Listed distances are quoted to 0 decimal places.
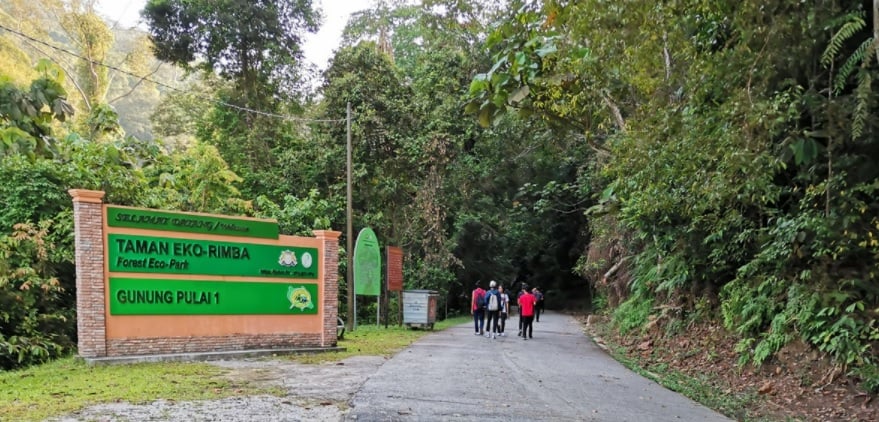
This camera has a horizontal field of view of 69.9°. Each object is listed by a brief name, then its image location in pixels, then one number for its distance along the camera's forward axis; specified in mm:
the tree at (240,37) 26000
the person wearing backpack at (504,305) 18309
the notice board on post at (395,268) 19797
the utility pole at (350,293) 18188
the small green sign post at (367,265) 18156
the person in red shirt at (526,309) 17250
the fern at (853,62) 5870
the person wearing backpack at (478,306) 17812
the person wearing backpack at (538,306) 24422
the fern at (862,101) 6113
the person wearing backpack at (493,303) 17312
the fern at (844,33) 6031
